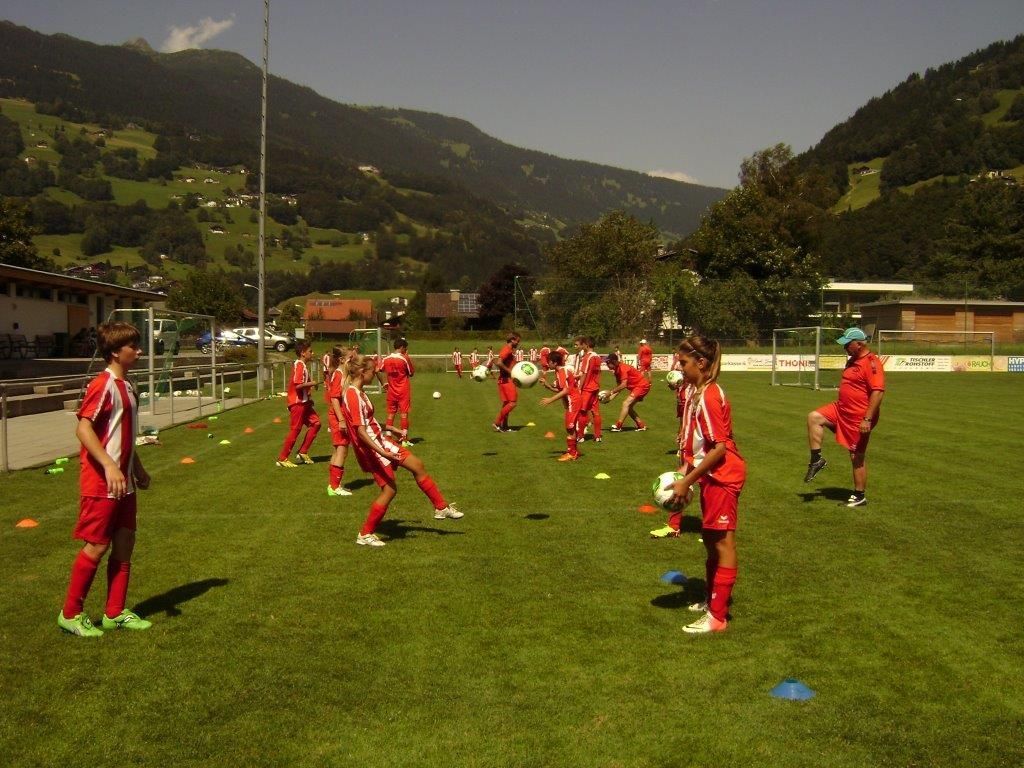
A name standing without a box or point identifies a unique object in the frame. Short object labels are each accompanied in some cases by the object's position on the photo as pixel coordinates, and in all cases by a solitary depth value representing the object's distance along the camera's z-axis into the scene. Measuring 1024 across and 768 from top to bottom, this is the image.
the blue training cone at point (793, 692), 5.08
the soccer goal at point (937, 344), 47.00
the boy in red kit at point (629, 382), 18.06
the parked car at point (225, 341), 51.03
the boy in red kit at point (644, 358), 20.86
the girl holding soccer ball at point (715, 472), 6.13
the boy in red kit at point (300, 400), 14.36
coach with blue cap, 10.65
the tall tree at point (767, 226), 64.81
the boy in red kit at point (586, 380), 15.40
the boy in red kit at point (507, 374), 18.58
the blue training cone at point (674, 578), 7.57
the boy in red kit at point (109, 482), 5.95
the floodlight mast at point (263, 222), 35.68
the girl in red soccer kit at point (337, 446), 11.95
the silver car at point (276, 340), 63.47
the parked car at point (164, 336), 26.06
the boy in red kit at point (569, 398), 15.18
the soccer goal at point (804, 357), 39.50
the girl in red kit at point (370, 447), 8.72
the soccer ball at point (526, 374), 16.05
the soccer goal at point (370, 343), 34.47
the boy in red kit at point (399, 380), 17.22
